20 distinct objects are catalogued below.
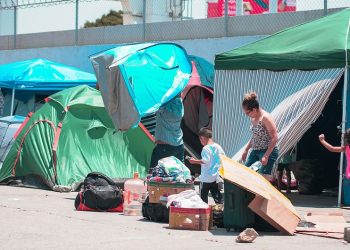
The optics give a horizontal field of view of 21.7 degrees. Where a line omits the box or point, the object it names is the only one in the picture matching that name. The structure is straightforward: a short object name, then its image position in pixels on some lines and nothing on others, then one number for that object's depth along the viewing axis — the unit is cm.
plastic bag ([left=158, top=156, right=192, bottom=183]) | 1126
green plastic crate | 1023
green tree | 6036
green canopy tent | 1315
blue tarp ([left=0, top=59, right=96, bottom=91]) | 2081
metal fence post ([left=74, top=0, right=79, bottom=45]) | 2406
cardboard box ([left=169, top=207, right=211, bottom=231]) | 1034
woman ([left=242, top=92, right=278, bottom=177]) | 1152
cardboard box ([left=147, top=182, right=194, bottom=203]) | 1114
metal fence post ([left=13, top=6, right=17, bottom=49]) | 2630
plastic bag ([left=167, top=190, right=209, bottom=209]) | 1041
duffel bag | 1207
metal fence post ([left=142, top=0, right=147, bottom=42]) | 2230
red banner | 2389
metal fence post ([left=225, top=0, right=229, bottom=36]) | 2020
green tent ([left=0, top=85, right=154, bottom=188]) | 1536
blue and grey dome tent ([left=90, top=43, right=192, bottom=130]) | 1325
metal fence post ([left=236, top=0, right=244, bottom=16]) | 2311
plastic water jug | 1180
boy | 1150
